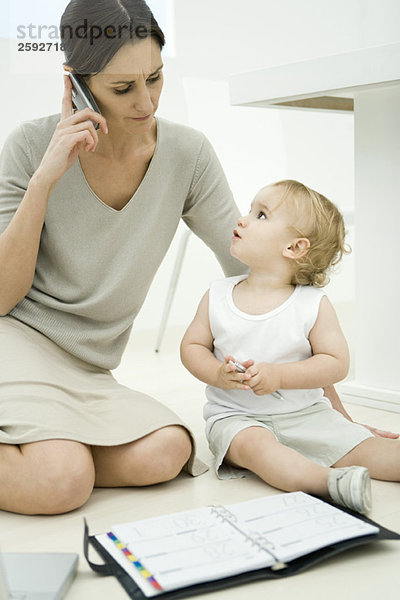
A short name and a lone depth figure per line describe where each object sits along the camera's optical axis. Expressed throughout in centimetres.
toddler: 126
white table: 172
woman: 117
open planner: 88
